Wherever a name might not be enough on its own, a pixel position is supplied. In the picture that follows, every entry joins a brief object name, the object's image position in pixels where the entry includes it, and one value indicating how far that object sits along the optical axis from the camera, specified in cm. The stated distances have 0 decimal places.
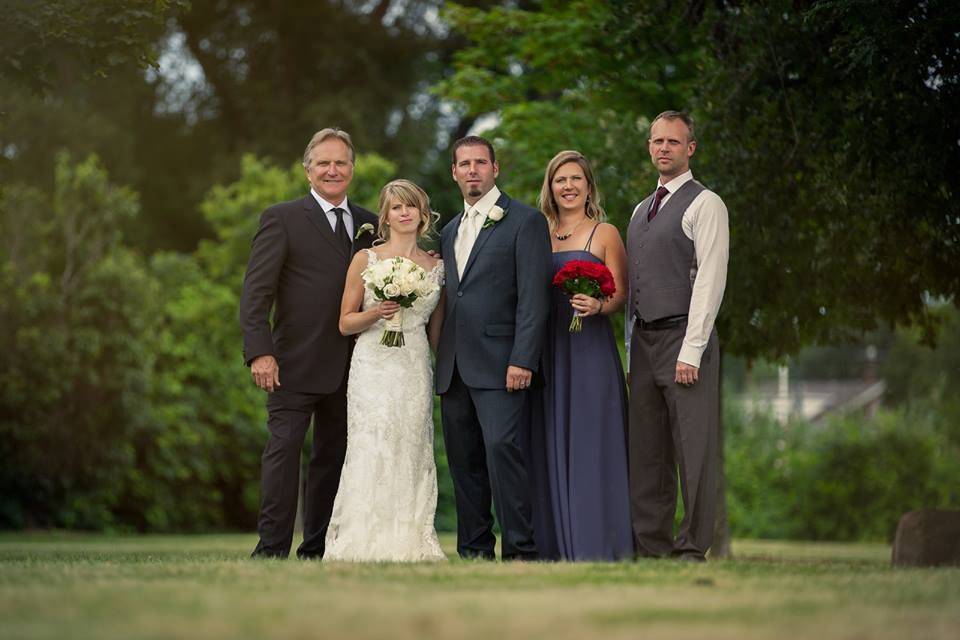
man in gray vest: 1491
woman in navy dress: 1555
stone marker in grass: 2387
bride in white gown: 1571
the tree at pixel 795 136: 1827
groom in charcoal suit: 1521
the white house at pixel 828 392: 11669
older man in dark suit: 1625
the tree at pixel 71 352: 3869
